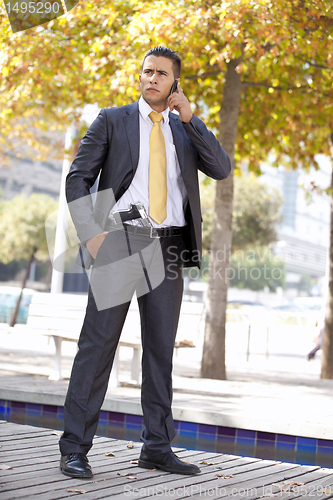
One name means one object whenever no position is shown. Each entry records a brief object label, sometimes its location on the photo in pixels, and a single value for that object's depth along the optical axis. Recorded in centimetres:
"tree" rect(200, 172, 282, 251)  4969
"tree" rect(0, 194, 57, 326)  4334
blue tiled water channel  761
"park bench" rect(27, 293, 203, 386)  1209
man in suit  521
